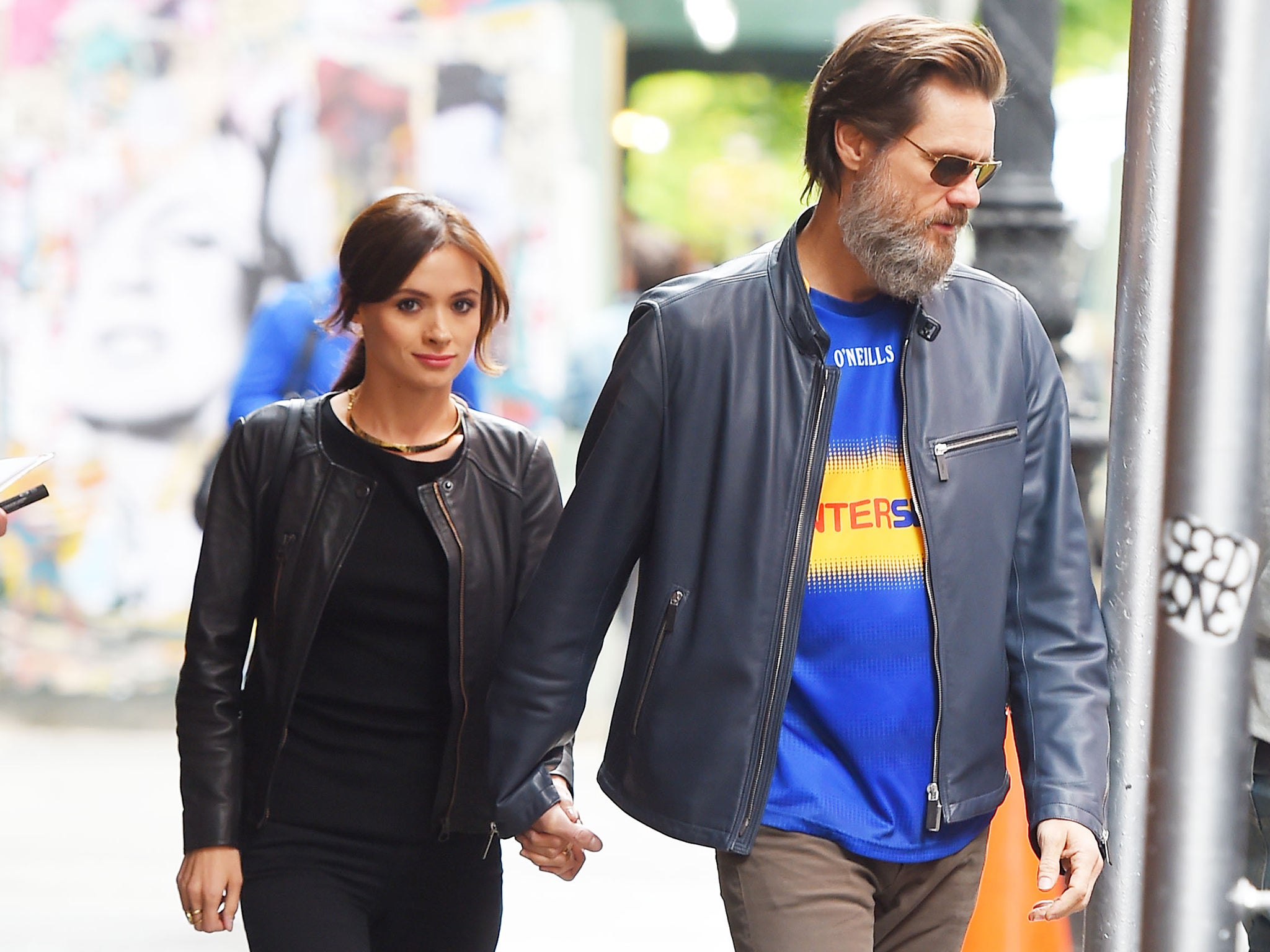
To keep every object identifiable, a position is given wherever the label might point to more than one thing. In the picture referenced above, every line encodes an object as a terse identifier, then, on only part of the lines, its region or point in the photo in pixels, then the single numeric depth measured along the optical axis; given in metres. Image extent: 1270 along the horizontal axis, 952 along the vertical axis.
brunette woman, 6.65
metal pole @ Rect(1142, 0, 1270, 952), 4.89
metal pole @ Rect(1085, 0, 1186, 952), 5.40
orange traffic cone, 8.41
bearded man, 5.91
